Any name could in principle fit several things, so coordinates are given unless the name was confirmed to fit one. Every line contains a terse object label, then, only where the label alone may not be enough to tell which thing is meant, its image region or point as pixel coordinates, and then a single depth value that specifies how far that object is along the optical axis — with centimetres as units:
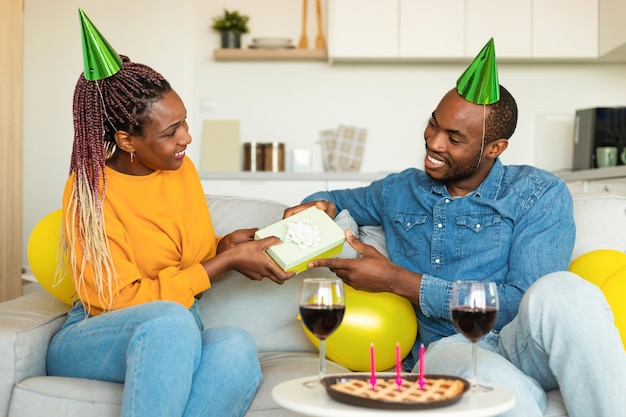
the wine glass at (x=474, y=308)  155
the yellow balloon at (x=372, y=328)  226
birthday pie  140
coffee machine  486
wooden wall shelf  532
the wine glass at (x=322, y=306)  157
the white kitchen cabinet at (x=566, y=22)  513
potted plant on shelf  535
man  196
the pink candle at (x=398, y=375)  150
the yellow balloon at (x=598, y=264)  224
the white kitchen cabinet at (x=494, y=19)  512
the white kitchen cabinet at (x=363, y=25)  513
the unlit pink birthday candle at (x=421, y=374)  150
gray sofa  198
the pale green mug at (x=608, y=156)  480
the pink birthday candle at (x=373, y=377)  148
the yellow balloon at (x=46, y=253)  237
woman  196
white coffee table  136
